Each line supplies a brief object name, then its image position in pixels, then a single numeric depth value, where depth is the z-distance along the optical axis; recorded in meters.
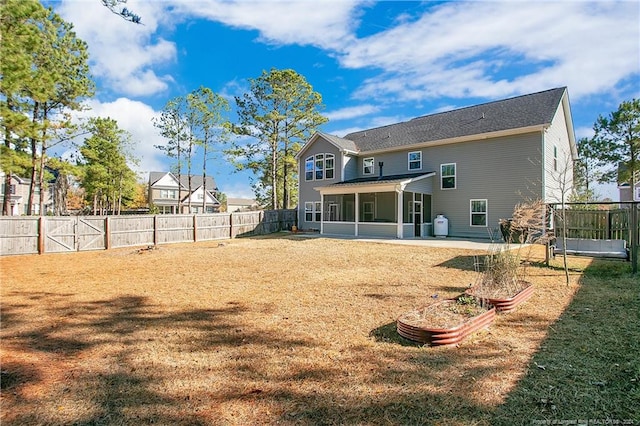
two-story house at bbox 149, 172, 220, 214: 47.78
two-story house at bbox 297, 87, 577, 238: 15.42
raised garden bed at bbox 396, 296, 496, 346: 3.86
